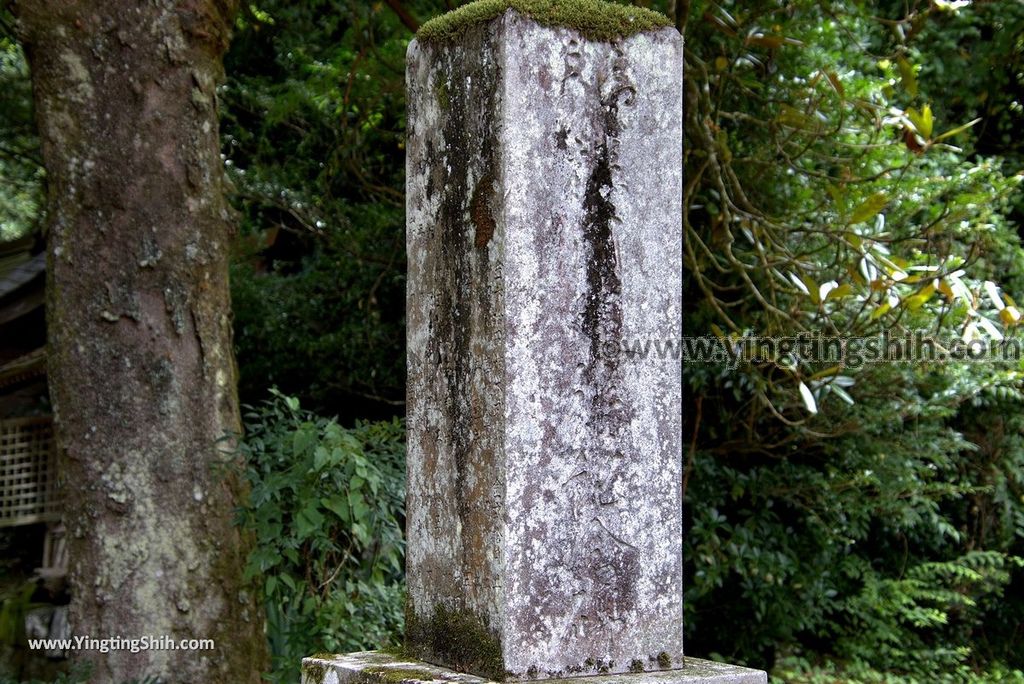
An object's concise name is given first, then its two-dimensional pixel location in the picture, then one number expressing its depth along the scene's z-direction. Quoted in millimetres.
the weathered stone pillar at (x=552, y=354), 2105
